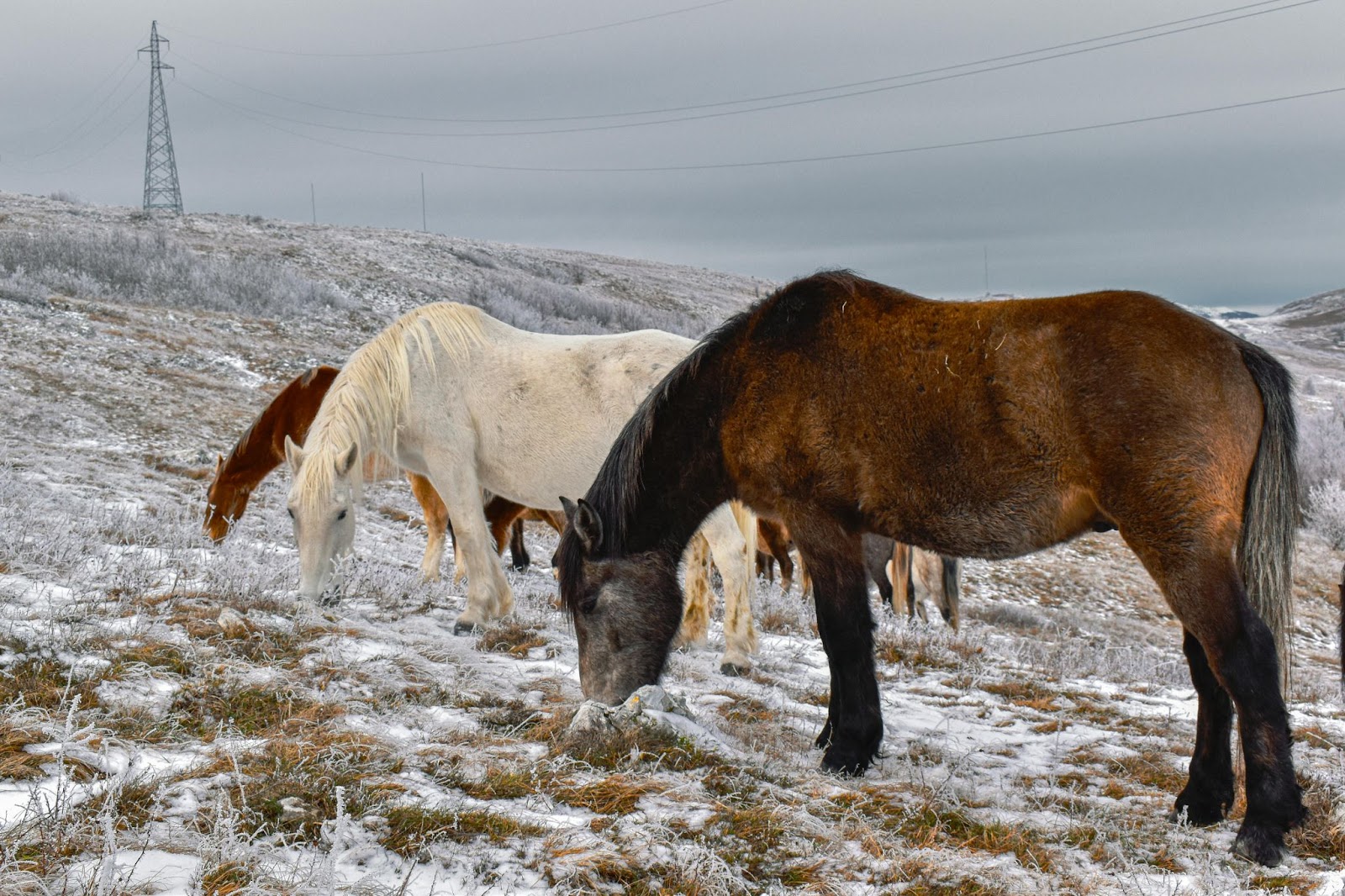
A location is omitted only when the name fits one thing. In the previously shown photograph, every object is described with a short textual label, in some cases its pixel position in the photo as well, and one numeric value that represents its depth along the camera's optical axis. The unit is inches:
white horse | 271.9
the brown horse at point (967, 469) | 148.0
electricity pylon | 1899.6
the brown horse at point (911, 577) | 451.8
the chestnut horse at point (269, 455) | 385.6
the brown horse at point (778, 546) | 513.3
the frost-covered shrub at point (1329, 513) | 845.8
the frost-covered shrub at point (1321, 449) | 982.0
